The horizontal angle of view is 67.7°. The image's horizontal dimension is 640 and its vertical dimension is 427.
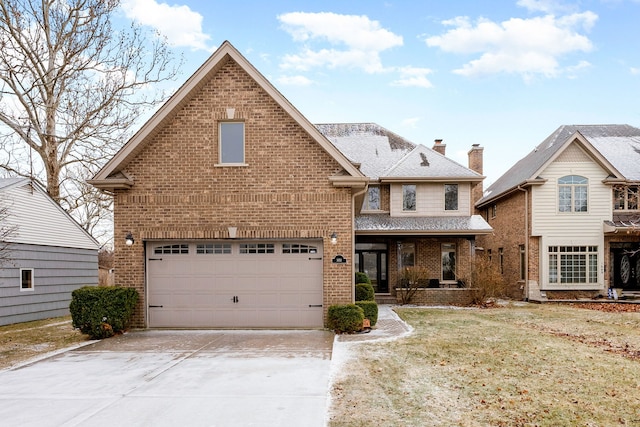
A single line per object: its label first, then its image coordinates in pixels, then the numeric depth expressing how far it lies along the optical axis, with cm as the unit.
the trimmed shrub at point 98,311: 1144
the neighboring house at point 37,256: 1581
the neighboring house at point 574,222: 2138
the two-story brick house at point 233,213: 1259
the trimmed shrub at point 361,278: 1811
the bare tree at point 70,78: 1922
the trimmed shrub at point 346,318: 1178
